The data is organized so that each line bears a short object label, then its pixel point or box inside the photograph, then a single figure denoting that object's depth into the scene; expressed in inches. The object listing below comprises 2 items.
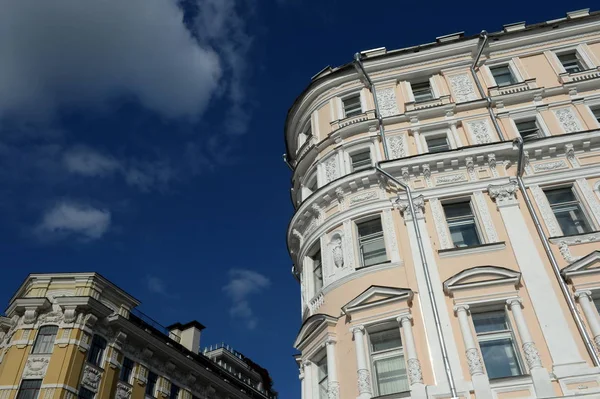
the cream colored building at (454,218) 677.9
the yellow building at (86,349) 1294.3
